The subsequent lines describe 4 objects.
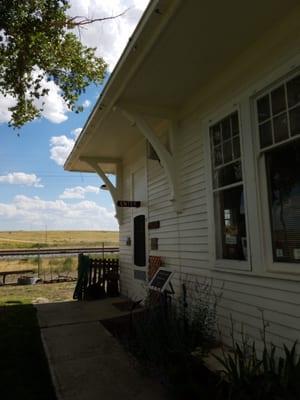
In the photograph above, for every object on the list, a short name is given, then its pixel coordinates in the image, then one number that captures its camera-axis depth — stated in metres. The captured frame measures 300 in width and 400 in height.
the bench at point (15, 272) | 12.89
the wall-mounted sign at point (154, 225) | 6.85
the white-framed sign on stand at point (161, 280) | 5.02
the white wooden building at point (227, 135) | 3.46
